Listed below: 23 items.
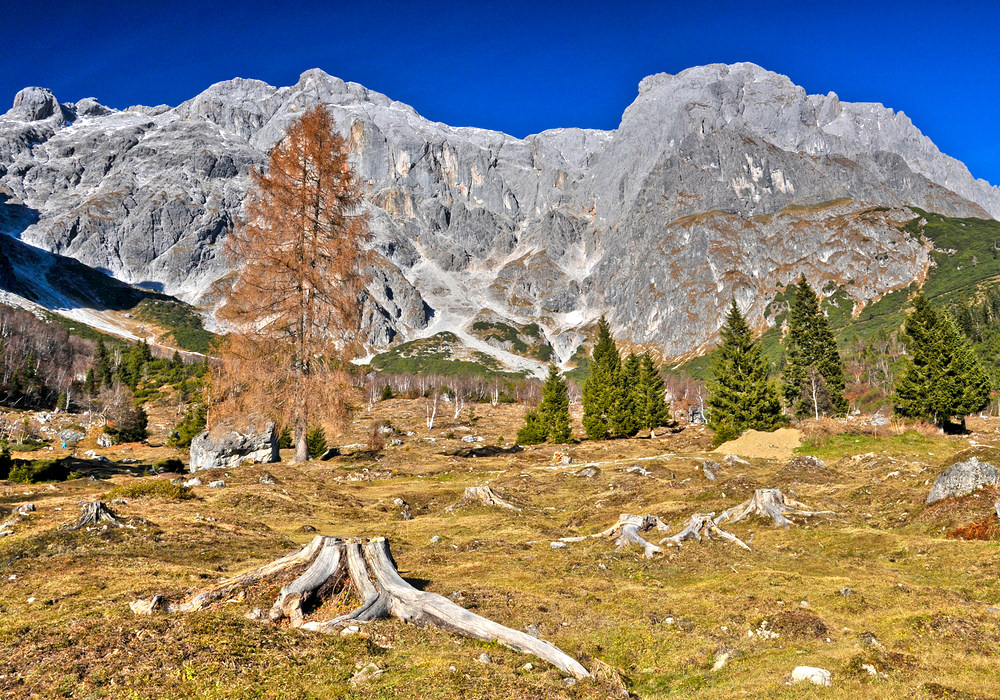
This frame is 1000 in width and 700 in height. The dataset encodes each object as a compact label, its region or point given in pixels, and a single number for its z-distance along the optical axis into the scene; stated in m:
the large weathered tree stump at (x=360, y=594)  7.90
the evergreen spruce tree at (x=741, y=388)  44.88
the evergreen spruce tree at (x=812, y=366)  68.50
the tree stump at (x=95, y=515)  12.45
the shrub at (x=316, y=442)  42.01
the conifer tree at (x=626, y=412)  56.09
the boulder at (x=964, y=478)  14.23
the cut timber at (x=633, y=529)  14.25
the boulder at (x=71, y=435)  52.09
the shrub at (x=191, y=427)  43.56
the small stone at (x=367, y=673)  6.54
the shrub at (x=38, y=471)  21.37
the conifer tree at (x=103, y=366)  95.42
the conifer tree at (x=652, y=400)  59.59
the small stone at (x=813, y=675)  6.98
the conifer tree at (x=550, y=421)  53.16
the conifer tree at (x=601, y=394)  56.50
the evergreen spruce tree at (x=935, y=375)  45.28
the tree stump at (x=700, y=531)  14.50
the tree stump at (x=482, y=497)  20.58
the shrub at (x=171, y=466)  30.55
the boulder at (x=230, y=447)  30.11
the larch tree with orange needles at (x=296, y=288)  27.77
